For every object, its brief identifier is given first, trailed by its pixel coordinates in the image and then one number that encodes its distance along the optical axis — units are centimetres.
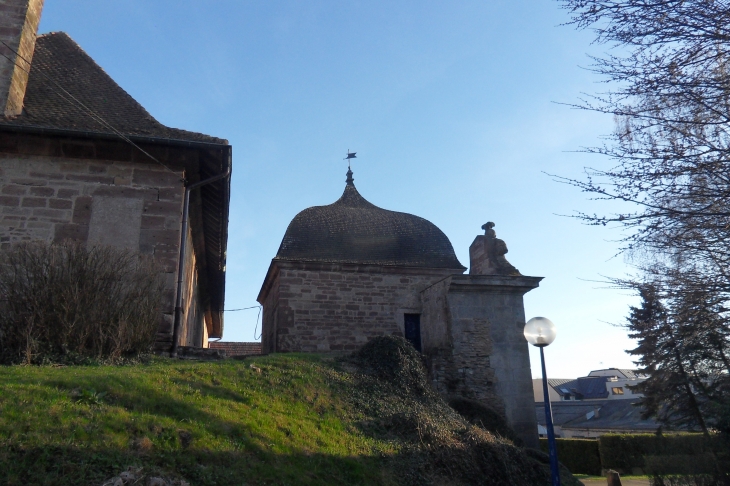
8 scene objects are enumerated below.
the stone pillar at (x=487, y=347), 1170
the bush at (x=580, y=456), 2275
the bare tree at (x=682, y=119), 626
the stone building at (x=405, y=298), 1192
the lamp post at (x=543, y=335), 720
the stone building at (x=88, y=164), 888
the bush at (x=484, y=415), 1067
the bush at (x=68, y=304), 673
